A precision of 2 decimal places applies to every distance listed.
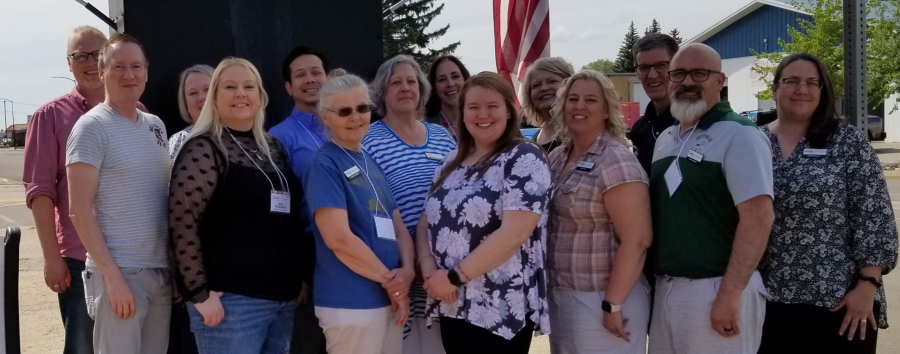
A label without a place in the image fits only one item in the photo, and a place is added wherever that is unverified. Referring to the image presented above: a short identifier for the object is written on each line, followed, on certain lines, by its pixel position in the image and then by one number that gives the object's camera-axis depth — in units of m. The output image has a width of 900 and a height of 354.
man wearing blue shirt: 3.17
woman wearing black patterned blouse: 2.93
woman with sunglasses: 2.67
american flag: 6.08
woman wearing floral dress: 2.66
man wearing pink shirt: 3.05
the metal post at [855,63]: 3.26
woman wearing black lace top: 2.57
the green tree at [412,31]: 29.95
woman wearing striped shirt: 3.19
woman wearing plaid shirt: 2.77
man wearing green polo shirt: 2.68
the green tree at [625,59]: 62.06
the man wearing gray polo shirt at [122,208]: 2.60
